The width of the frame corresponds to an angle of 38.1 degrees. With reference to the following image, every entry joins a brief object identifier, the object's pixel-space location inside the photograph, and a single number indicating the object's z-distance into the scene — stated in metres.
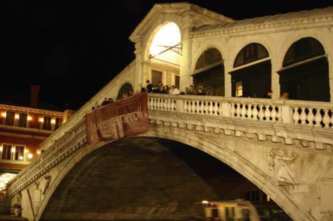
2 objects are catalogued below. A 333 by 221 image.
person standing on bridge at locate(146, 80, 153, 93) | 19.18
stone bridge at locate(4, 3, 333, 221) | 12.90
